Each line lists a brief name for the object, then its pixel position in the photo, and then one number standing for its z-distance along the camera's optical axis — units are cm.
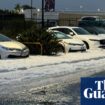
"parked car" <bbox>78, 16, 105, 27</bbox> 3148
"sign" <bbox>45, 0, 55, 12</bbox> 2493
